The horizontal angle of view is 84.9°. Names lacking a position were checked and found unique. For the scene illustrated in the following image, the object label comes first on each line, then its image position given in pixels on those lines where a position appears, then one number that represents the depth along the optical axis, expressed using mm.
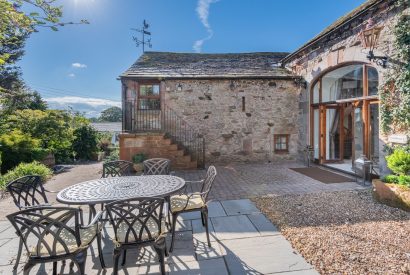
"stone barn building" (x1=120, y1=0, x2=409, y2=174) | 8211
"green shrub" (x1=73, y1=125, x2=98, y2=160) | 13430
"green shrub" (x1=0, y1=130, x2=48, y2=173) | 8391
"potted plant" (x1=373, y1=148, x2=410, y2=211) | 4227
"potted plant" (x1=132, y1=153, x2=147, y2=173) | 7758
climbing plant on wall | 5117
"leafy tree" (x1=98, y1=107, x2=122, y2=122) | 53219
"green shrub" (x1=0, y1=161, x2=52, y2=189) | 6621
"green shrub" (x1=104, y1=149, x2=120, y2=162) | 9560
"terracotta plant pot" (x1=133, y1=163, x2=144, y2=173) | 7754
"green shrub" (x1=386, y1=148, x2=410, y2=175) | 4547
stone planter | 4180
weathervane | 13354
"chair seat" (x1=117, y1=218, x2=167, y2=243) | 2361
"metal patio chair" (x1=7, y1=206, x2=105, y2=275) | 2055
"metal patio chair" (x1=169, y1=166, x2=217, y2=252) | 3100
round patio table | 2799
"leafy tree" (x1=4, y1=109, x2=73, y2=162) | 10266
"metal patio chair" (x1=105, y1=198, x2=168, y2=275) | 2277
